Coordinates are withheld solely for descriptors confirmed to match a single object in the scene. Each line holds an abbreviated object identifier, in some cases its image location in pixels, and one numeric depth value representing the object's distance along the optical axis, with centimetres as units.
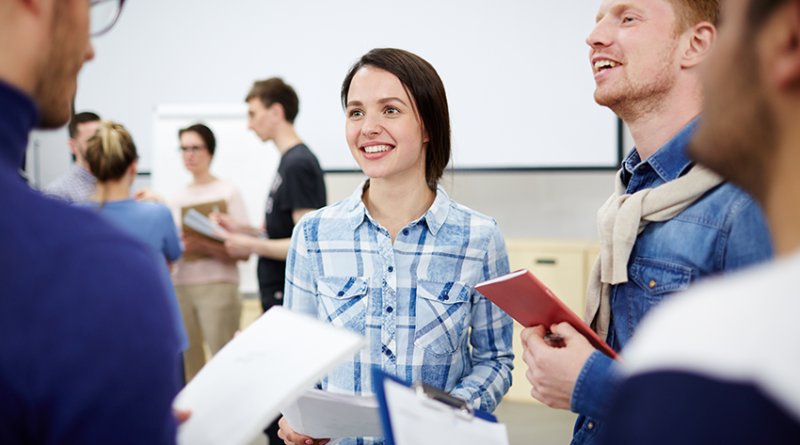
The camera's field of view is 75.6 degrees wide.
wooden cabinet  328
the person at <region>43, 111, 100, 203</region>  268
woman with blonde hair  242
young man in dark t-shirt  247
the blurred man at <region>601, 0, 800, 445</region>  33
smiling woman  129
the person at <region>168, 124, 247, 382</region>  298
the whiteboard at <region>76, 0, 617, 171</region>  351
